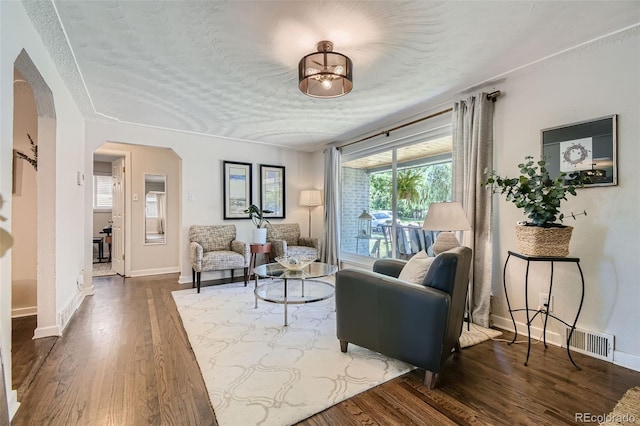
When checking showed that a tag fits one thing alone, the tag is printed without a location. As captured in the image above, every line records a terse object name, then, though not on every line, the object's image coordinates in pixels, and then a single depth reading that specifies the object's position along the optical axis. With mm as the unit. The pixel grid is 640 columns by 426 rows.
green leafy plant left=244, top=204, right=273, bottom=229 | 4876
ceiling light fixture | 2156
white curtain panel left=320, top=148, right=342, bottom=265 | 4996
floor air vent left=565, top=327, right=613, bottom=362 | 2176
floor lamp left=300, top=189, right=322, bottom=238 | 5327
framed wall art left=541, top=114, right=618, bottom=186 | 2178
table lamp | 2465
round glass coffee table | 2912
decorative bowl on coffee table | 3174
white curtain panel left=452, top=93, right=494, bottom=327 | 2818
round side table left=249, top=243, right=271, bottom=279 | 4625
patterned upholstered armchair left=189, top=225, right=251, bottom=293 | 4074
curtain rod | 2844
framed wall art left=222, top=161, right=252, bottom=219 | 4938
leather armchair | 1801
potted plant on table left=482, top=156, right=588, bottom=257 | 2133
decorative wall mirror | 5223
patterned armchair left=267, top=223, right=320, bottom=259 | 4672
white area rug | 1646
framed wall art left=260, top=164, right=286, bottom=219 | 5289
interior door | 5065
